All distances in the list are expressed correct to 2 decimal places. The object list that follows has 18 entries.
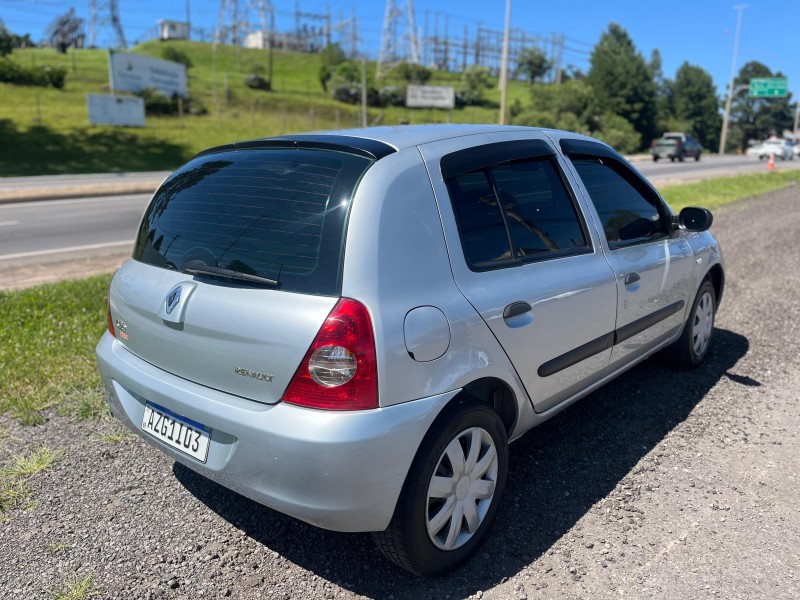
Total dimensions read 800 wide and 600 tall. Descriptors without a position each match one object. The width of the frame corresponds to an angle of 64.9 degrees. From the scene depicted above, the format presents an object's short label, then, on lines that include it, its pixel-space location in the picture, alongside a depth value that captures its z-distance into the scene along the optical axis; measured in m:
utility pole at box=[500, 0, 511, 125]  26.88
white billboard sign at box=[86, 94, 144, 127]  33.19
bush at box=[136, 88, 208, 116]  39.22
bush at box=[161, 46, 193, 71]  60.06
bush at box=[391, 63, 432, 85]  73.25
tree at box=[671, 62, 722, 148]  79.50
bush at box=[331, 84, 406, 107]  60.47
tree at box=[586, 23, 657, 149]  65.94
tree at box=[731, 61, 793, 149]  99.06
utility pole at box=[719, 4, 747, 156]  53.78
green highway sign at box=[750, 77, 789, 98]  54.84
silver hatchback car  2.16
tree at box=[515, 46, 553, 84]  102.31
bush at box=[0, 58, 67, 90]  39.75
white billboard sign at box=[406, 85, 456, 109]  57.19
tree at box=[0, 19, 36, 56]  32.78
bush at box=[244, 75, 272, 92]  60.72
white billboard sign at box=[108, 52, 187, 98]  37.03
